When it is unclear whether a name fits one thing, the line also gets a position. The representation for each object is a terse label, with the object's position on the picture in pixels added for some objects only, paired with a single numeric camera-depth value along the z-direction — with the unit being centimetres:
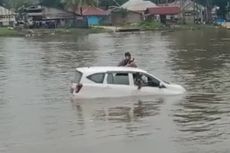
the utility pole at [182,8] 12655
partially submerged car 2142
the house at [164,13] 12525
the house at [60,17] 11788
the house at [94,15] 12344
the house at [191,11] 13100
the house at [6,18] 11862
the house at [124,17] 12725
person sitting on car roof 2341
